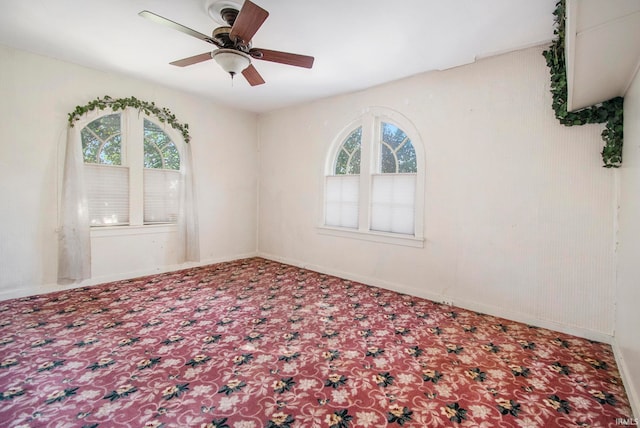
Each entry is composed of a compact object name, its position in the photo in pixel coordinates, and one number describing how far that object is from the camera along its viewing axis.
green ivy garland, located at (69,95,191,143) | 3.77
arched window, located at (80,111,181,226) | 4.00
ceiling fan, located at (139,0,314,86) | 2.17
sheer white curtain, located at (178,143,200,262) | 4.75
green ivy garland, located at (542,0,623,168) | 2.50
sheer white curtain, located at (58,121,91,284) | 3.70
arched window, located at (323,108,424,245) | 3.96
